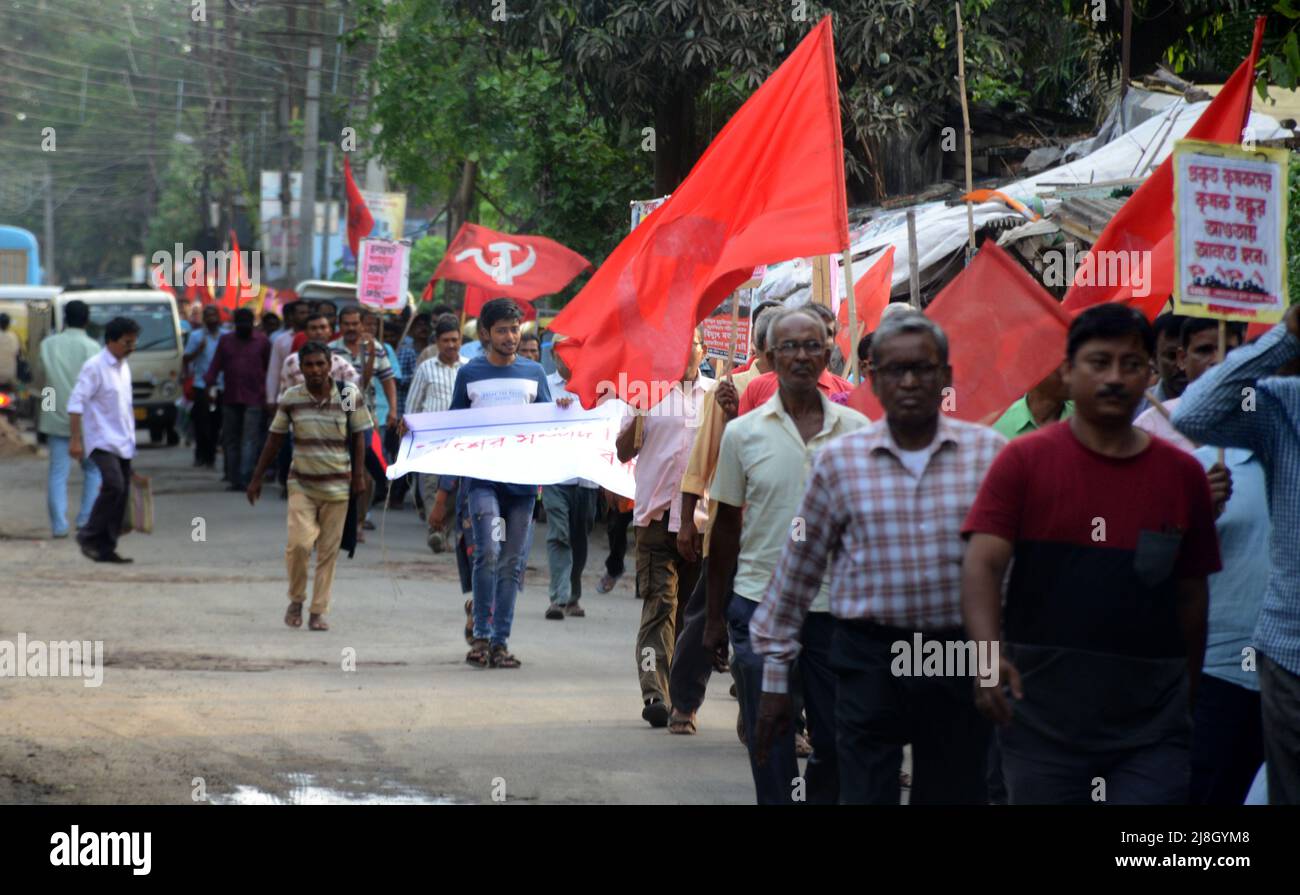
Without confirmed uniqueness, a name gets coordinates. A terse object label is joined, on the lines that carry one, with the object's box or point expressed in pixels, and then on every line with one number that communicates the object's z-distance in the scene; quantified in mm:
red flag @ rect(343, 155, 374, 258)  22641
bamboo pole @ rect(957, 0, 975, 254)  8201
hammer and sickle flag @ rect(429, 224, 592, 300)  17188
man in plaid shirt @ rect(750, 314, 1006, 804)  4887
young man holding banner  10336
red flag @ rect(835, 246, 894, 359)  11219
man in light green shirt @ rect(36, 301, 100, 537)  16297
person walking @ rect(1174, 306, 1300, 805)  4738
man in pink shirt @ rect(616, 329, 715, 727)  8906
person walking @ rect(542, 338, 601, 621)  12320
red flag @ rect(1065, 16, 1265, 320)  7250
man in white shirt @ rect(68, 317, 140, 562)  14961
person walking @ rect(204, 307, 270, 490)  21125
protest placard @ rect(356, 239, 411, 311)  19375
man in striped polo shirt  11711
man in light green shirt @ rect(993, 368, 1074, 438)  7117
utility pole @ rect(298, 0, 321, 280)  30875
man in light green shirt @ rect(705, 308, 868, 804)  5996
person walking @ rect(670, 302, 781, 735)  7465
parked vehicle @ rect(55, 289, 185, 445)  27766
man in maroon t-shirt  4441
